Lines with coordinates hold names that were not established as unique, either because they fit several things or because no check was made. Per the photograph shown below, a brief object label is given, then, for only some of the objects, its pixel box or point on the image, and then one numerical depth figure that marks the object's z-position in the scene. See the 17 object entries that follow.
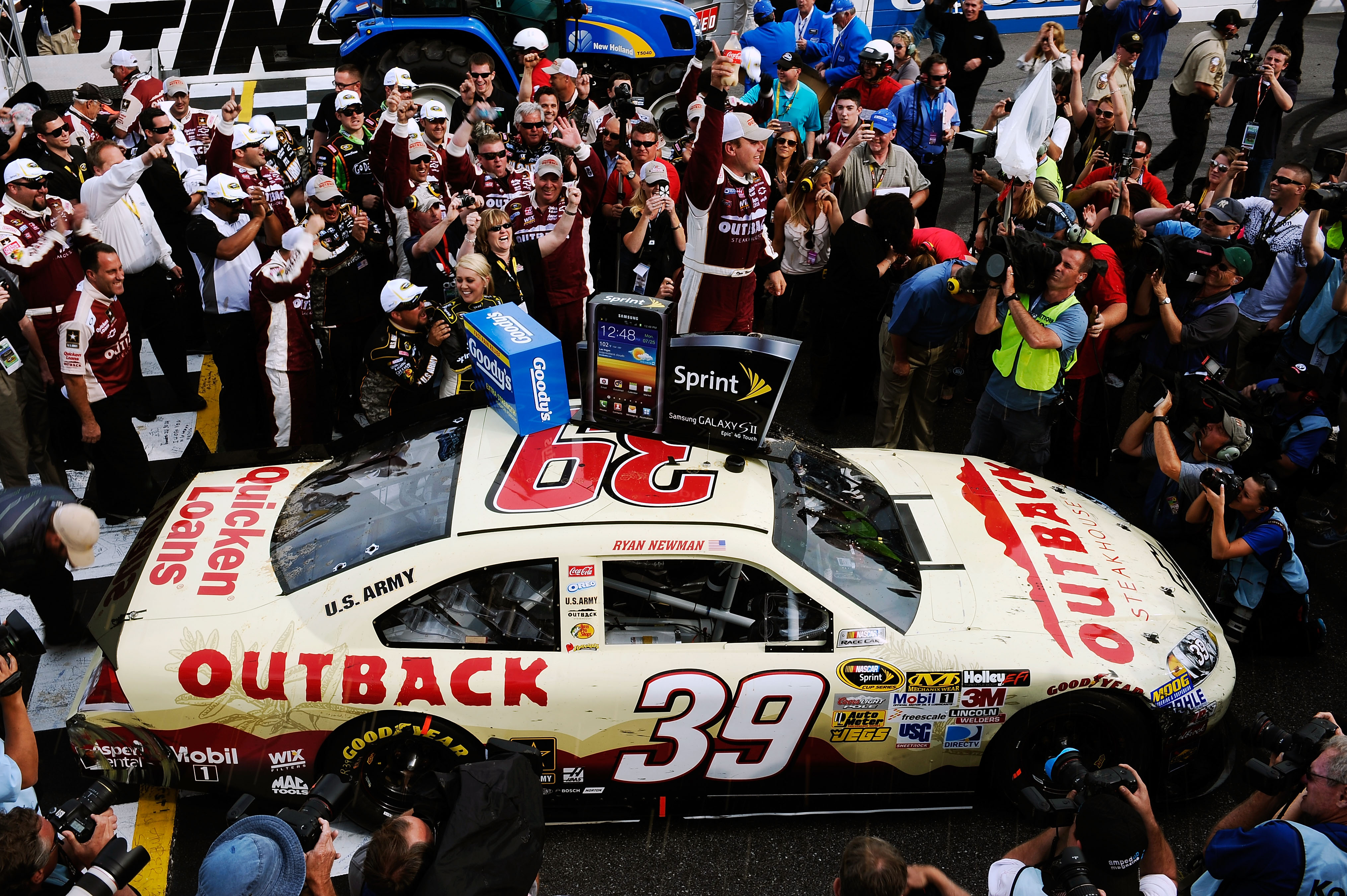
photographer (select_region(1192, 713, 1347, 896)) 3.14
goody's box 4.68
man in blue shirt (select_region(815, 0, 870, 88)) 11.42
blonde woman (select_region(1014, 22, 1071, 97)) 9.50
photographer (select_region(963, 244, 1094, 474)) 5.76
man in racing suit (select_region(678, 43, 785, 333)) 6.58
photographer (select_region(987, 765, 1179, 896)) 3.04
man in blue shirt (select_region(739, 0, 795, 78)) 11.56
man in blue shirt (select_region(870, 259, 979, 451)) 6.20
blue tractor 11.17
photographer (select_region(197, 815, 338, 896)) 2.79
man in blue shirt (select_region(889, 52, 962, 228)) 9.44
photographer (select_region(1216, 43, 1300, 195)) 9.44
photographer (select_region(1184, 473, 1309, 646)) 5.18
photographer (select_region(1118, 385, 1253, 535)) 5.57
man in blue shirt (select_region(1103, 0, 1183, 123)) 11.37
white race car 4.18
